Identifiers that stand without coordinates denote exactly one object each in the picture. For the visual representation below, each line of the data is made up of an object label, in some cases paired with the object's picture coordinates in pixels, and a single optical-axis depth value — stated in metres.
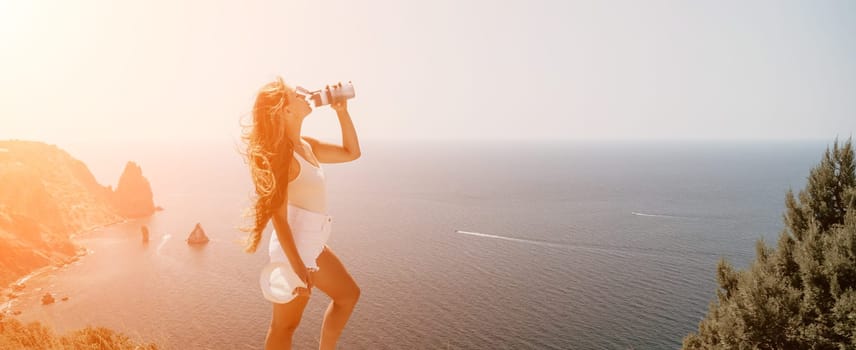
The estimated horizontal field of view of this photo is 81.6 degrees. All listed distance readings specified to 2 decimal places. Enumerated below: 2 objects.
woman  3.20
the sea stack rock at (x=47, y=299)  48.66
